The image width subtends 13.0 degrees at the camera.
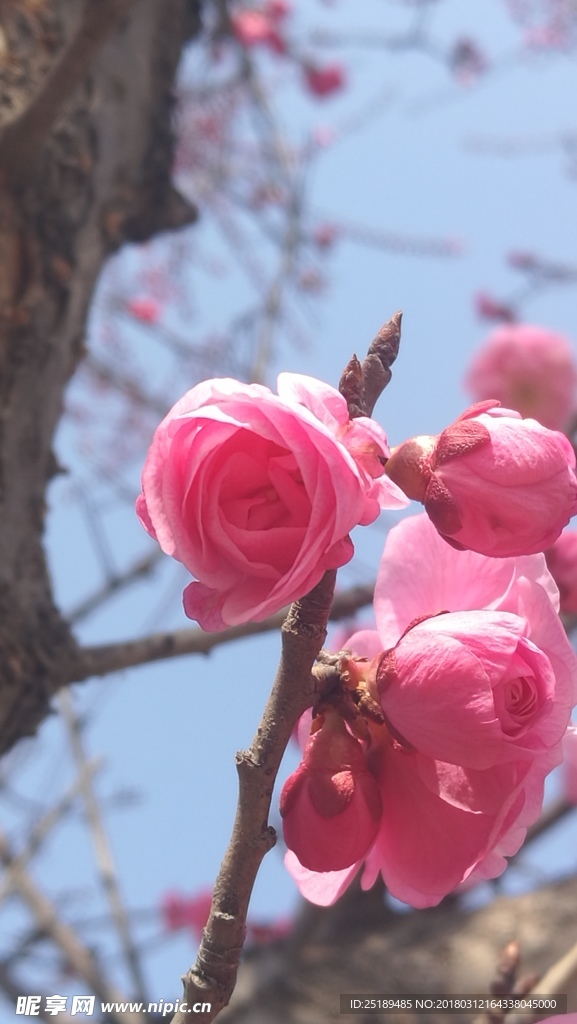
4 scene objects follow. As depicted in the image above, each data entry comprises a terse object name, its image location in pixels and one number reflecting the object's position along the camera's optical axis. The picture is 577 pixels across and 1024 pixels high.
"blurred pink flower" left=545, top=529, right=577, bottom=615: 0.28
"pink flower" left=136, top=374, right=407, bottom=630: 0.22
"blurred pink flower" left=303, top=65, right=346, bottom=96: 3.21
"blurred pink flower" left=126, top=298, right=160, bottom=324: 3.09
